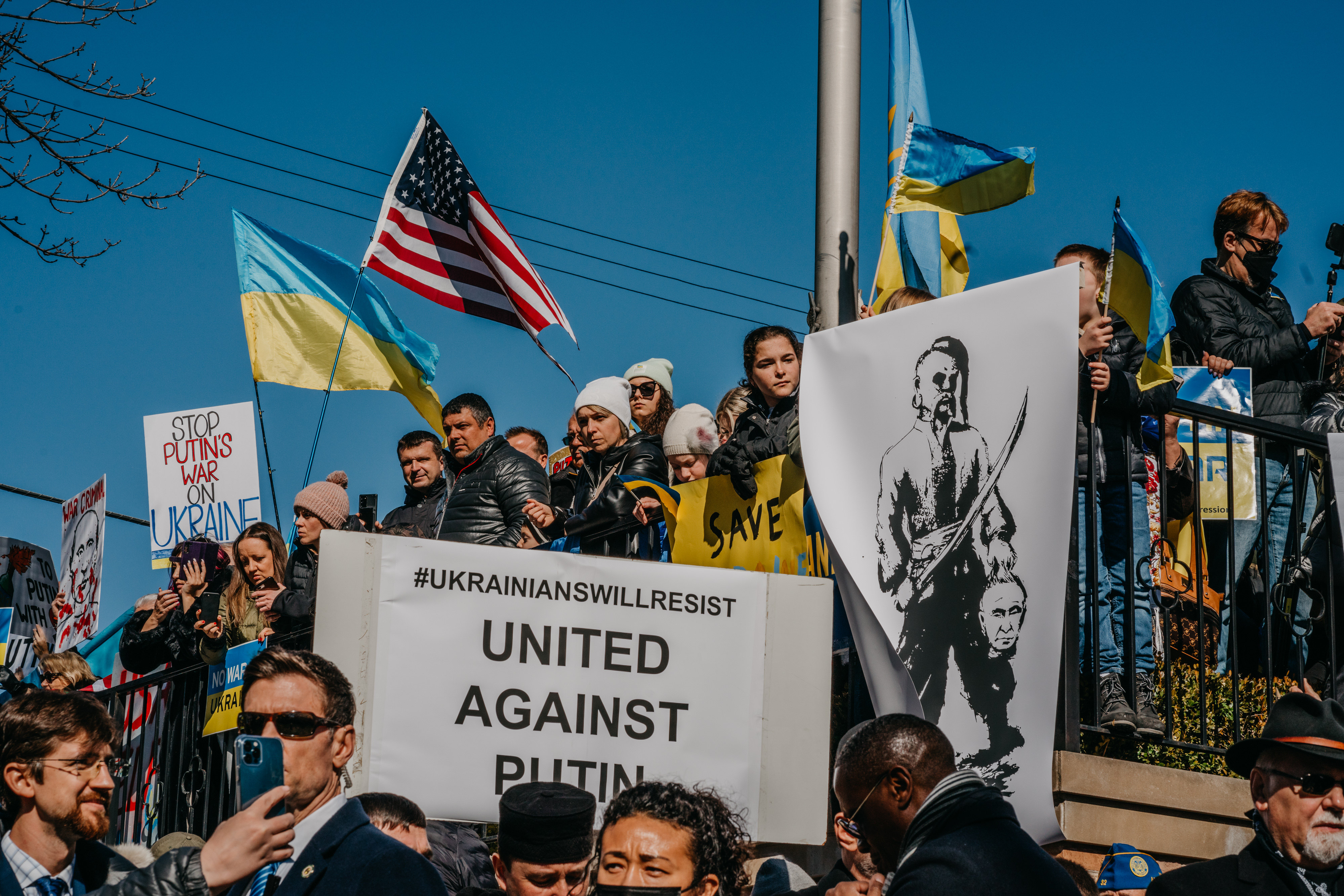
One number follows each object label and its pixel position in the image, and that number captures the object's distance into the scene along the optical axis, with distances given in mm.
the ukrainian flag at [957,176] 7461
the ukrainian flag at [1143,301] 6848
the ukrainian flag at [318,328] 10719
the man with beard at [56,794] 4270
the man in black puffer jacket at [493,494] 8578
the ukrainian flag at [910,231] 8172
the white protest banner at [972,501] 5434
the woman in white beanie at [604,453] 8258
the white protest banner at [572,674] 5902
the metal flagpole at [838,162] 7000
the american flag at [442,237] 10094
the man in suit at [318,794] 3666
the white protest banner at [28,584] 15336
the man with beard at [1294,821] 4684
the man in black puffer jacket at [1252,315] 7973
